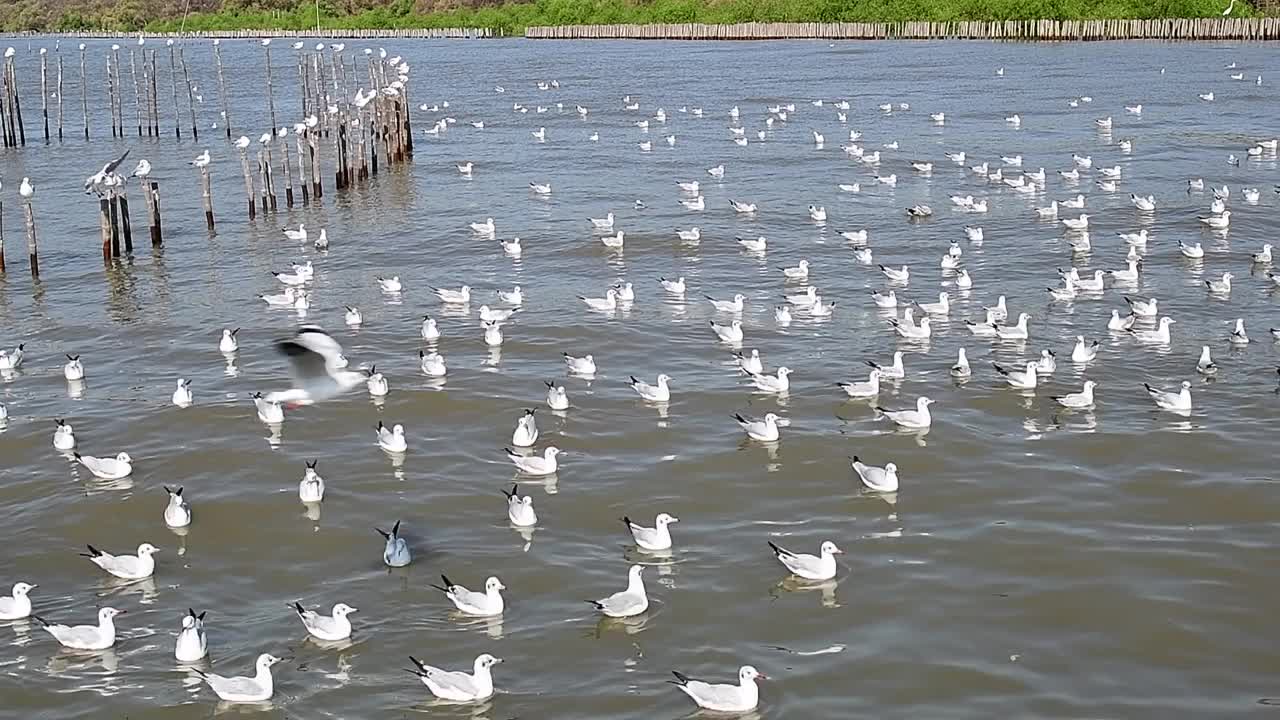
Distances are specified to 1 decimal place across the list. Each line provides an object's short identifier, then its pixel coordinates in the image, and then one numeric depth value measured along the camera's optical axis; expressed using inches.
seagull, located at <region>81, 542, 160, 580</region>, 599.5
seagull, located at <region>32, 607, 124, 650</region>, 533.6
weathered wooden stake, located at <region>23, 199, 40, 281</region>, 1147.3
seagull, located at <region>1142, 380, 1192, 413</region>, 767.1
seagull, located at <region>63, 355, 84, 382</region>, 868.0
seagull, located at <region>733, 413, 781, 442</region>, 740.0
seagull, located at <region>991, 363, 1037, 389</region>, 812.6
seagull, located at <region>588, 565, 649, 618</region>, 554.9
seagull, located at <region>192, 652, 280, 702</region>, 495.5
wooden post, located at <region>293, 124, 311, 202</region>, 1495.0
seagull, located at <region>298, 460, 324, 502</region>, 679.1
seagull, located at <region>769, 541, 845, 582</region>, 585.0
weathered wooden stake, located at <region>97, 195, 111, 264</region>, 1192.8
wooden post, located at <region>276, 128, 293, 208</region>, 1429.3
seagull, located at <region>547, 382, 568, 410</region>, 796.0
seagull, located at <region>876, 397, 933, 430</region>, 752.3
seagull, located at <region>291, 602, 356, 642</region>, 538.6
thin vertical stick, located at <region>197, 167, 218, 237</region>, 1339.8
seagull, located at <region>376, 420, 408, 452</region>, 743.7
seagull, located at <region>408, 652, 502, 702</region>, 496.4
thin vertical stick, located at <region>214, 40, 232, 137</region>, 2176.4
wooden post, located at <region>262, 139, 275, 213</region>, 1413.6
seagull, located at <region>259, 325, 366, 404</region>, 831.1
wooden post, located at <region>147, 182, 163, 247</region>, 1267.2
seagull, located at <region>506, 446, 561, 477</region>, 706.8
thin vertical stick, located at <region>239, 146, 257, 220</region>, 1391.5
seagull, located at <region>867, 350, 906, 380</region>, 834.2
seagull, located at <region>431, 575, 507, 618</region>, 558.9
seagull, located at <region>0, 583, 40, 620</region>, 557.3
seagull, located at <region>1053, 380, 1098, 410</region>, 779.4
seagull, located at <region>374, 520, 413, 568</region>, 608.1
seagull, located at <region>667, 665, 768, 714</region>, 487.5
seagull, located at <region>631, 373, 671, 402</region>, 808.9
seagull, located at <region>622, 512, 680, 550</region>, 615.5
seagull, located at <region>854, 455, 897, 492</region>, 673.0
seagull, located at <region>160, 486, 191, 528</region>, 659.4
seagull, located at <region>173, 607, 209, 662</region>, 525.7
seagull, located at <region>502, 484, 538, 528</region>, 646.5
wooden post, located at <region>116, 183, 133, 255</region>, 1222.3
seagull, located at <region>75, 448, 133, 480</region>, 713.0
